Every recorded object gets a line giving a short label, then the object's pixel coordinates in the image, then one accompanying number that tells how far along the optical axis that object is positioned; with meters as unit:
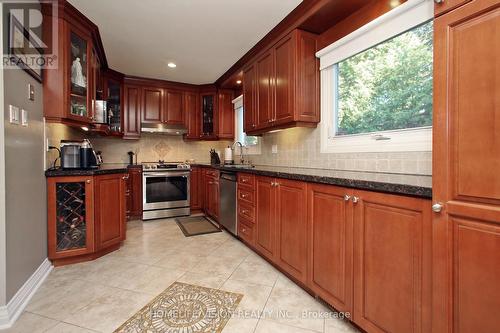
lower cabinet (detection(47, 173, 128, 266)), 2.20
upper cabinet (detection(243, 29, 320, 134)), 2.32
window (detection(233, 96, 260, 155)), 3.75
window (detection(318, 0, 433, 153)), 1.60
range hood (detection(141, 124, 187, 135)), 4.18
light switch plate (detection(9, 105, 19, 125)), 1.59
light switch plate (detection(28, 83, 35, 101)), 1.90
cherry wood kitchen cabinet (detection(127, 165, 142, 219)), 3.93
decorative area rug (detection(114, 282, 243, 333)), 1.44
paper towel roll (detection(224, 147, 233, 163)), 4.13
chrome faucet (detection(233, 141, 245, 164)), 4.09
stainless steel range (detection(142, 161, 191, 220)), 3.89
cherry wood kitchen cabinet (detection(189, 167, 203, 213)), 4.31
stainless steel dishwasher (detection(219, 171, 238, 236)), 3.00
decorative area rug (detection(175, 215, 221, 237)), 3.33
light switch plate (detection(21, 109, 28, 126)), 1.77
